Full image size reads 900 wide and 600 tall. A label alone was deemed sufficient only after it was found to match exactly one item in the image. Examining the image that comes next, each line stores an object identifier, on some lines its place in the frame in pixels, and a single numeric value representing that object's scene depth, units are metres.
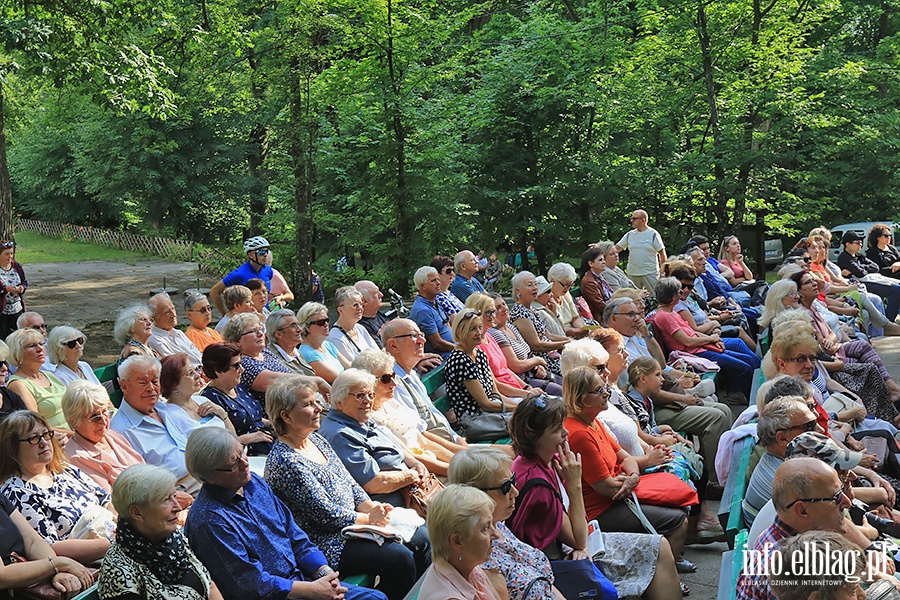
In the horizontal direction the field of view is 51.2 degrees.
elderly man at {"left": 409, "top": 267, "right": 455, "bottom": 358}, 7.83
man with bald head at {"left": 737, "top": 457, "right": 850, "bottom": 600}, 3.47
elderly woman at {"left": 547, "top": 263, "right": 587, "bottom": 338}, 8.67
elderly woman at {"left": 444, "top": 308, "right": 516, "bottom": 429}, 6.20
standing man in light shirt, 11.85
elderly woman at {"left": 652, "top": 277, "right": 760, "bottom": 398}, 8.09
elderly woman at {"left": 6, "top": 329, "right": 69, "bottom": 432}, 5.52
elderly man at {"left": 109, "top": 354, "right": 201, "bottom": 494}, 4.89
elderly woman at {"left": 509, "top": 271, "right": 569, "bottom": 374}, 7.81
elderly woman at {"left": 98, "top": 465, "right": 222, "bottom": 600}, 3.33
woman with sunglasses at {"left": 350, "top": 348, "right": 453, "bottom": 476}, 5.31
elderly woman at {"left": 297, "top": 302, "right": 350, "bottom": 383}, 6.45
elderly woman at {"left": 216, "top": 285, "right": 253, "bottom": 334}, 7.29
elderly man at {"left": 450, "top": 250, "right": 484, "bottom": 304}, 8.96
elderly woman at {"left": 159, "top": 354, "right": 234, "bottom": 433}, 5.24
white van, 20.31
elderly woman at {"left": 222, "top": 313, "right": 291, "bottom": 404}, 5.88
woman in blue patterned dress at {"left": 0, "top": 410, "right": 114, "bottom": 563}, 3.93
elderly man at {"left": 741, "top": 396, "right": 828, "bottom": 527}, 4.39
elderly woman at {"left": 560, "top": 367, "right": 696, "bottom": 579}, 4.70
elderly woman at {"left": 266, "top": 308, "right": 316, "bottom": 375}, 6.38
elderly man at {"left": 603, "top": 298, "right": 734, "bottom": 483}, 6.56
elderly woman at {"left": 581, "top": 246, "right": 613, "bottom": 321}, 9.61
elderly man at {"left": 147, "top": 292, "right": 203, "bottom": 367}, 6.91
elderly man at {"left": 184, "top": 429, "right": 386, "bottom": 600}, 3.65
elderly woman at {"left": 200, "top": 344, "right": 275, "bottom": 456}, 5.40
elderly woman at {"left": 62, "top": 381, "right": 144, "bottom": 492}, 4.50
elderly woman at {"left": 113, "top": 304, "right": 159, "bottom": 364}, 6.65
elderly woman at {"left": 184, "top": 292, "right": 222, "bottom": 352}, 7.37
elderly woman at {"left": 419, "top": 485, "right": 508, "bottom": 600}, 3.29
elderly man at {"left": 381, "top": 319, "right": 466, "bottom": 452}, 5.77
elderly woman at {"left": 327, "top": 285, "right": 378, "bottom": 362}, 6.94
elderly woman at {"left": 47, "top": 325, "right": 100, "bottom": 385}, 5.98
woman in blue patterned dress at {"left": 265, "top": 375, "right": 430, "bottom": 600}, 4.16
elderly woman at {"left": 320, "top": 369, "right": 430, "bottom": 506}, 4.69
